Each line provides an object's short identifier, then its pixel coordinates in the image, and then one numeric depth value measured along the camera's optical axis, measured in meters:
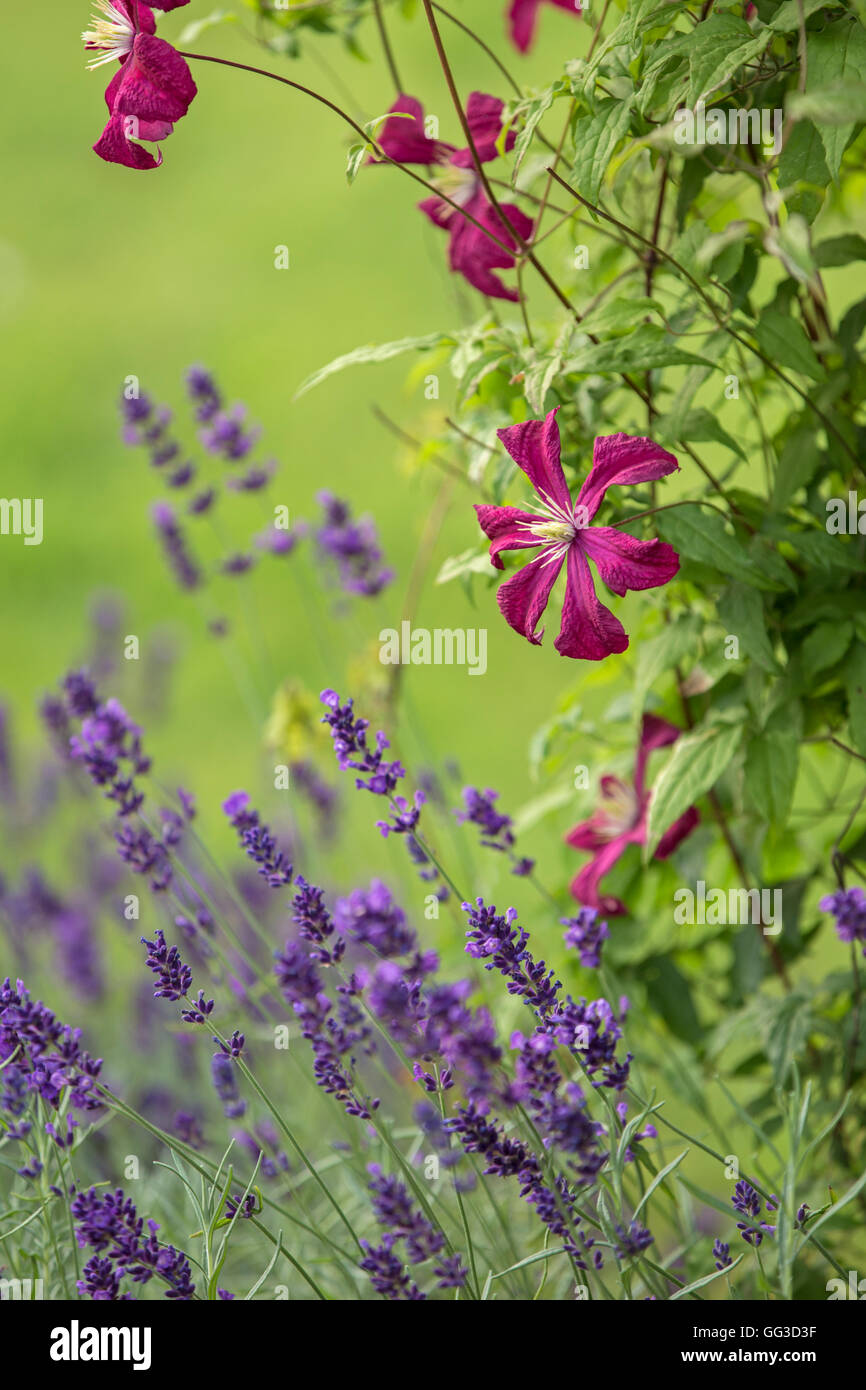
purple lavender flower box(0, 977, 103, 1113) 1.39
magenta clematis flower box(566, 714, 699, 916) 1.56
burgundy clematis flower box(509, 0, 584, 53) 1.61
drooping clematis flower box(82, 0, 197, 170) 1.39
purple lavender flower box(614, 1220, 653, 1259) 1.36
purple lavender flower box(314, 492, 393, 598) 1.65
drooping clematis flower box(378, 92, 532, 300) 1.48
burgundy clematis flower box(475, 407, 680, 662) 1.40
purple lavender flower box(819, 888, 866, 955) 1.45
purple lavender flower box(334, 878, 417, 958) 1.40
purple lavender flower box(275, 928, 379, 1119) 1.40
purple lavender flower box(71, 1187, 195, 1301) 1.38
